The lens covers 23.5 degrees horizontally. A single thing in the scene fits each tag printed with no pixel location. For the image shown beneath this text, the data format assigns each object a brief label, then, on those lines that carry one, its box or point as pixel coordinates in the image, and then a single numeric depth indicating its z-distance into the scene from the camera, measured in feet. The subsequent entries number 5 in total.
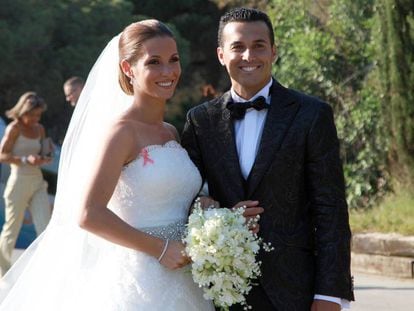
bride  14.69
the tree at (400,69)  37.76
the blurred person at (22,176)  35.27
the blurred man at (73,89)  35.65
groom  14.46
